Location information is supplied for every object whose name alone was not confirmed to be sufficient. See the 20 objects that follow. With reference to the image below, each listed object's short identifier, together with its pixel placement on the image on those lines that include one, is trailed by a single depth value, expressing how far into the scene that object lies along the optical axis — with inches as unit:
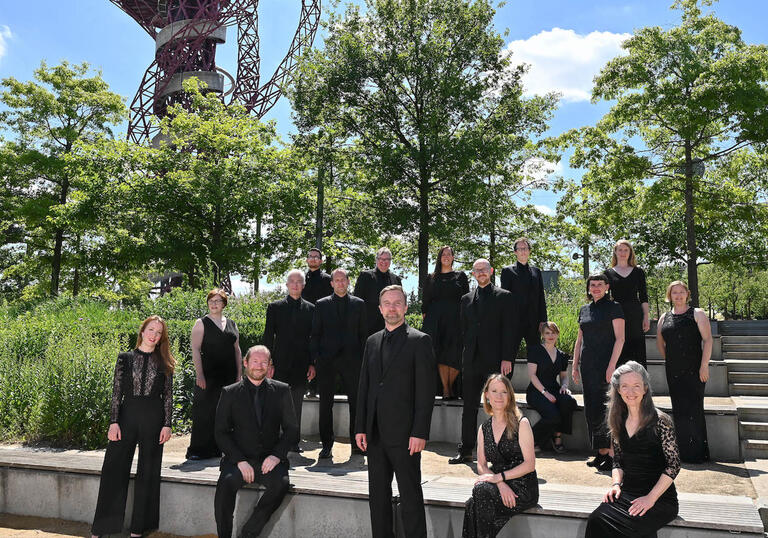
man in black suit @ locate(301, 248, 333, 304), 350.3
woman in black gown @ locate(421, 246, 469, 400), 324.2
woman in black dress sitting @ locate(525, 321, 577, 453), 285.6
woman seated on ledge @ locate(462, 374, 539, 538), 179.9
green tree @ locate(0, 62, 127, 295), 1048.8
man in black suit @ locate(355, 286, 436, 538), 183.6
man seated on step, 208.5
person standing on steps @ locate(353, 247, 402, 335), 317.1
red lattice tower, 1514.5
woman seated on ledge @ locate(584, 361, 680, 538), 165.6
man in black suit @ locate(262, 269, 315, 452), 295.6
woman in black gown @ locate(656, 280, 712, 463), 262.8
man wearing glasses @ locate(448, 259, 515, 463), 269.7
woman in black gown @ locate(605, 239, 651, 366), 288.8
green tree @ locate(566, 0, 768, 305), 706.8
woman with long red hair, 222.7
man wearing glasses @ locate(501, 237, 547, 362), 302.7
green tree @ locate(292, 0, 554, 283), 821.2
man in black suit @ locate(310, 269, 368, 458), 287.0
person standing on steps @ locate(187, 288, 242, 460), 279.9
